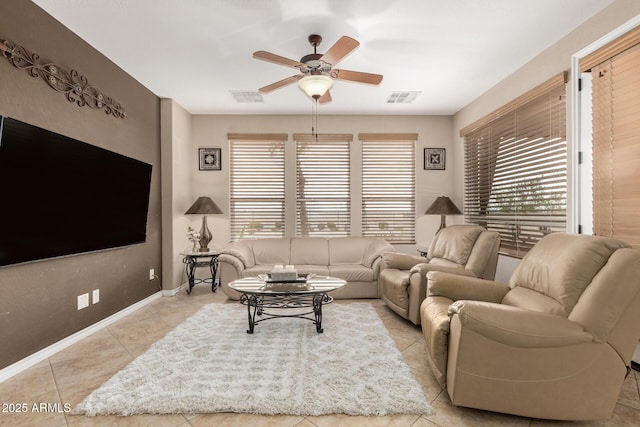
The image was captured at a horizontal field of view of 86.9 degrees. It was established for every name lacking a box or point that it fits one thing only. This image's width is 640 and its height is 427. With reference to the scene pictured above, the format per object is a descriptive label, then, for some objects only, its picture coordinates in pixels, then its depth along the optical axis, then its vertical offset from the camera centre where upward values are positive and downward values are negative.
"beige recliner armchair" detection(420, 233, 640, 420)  1.66 -0.66
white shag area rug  1.93 -1.09
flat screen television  2.21 +0.17
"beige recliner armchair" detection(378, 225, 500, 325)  3.20 -0.52
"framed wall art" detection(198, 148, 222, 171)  5.45 +0.93
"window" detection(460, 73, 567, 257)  3.17 +0.51
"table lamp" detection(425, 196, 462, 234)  4.86 +0.09
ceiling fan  2.67 +1.24
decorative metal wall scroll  2.42 +1.15
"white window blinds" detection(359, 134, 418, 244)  5.50 +0.40
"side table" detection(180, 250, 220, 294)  4.68 -0.65
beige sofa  4.32 -0.61
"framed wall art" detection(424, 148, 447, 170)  5.49 +0.92
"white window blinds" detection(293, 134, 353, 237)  5.48 +0.45
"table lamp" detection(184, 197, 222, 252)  4.88 +0.06
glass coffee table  3.02 -0.68
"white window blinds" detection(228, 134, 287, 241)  5.48 +0.41
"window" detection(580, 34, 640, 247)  2.41 +0.58
